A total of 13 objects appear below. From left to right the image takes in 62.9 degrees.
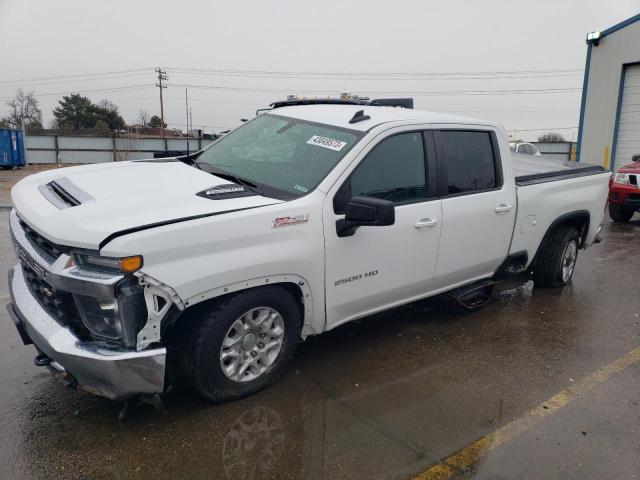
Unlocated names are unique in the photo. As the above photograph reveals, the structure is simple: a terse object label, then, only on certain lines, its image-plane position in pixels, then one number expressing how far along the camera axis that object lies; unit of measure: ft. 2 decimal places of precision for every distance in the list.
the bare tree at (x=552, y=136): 220.02
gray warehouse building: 57.21
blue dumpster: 87.04
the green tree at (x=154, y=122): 249.34
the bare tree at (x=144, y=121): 241.22
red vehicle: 35.06
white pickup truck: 9.04
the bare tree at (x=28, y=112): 221.25
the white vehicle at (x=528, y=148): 48.49
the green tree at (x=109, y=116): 218.09
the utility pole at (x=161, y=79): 188.53
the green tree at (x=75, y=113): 215.92
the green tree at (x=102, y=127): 195.93
